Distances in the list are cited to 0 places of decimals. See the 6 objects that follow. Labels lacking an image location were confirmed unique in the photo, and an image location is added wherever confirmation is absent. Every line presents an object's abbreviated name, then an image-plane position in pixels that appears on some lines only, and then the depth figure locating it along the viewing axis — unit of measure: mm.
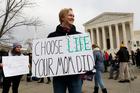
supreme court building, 39418
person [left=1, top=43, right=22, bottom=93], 3471
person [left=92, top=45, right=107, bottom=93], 4500
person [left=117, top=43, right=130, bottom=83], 6142
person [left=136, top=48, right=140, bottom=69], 10277
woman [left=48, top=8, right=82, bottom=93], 1825
